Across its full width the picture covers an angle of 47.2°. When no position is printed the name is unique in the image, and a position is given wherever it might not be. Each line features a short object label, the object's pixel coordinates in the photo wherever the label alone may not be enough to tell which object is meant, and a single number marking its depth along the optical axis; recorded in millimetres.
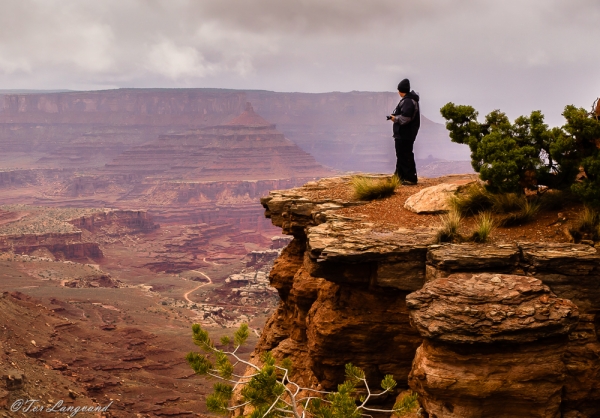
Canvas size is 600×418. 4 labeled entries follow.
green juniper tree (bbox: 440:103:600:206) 13297
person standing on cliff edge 17531
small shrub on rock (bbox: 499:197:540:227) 13742
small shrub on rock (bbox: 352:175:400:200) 17094
